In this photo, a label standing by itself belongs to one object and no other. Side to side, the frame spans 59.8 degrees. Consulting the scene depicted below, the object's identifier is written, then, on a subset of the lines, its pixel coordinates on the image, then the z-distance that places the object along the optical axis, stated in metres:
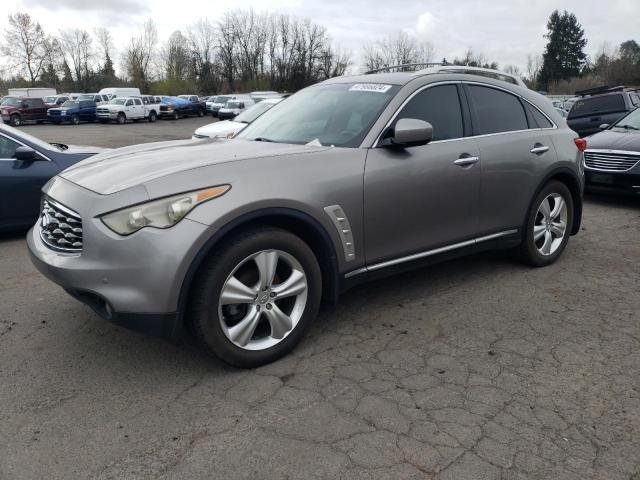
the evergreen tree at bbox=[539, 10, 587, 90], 82.19
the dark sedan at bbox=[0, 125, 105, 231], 6.03
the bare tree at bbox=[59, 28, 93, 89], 84.19
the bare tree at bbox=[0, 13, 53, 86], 79.25
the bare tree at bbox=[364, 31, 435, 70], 74.19
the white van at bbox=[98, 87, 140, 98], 48.22
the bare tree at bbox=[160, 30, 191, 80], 79.31
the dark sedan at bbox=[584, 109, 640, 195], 7.94
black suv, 14.22
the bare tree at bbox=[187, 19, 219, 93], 76.31
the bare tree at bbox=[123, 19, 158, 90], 79.62
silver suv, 2.84
